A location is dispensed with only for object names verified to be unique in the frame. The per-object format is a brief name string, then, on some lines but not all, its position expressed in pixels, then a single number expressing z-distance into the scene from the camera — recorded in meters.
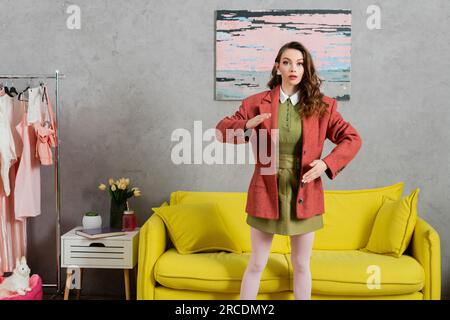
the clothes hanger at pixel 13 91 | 3.43
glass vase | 3.40
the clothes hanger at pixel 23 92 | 3.43
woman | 2.47
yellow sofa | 2.79
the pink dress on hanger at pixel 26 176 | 3.33
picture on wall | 3.58
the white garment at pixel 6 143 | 3.24
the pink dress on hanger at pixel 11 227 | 3.38
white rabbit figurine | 3.02
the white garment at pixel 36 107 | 3.30
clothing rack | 3.41
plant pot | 3.33
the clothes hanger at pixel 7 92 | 3.40
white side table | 3.18
